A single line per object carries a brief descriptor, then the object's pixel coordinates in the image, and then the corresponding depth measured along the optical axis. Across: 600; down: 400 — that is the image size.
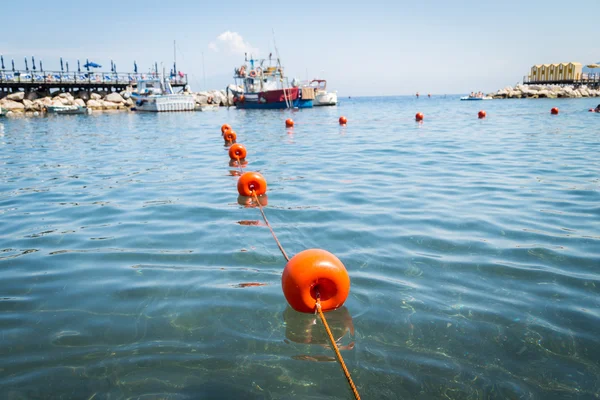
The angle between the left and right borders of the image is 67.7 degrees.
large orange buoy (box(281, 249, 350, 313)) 3.71
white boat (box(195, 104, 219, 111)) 55.81
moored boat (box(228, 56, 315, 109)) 51.28
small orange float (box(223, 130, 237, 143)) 17.89
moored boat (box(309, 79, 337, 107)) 59.94
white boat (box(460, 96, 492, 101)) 81.69
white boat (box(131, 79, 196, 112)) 49.97
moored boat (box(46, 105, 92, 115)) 47.19
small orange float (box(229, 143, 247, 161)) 13.26
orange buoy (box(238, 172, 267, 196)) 8.49
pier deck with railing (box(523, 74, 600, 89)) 84.75
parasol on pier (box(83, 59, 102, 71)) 60.88
